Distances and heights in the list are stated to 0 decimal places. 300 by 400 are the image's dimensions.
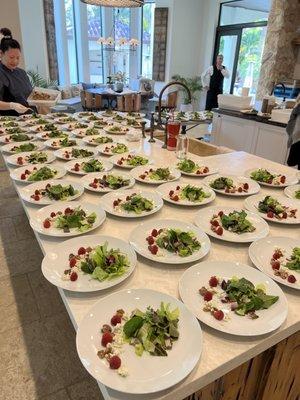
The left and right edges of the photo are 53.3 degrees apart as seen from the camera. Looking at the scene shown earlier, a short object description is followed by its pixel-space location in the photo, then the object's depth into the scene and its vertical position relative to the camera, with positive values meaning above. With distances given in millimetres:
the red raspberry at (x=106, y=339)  686 -585
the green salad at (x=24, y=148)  2039 -582
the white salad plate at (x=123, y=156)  1814 -580
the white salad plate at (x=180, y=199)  1376 -586
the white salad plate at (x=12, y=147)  2027 -590
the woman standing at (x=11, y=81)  2899 -254
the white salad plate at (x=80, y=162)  1693 -584
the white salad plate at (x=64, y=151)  1937 -583
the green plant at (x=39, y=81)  6652 -517
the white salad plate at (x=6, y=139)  2246 -590
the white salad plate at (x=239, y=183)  1497 -579
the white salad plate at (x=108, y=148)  2061 -585
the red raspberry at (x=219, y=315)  752 -575
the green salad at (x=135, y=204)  1282 -574
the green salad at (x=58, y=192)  1374 -577
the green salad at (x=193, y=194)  1409 -573
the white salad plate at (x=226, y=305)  735 -581
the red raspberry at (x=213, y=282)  866 -576
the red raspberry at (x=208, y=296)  811 -574
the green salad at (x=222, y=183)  1551 -571
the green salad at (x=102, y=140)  2311 -577
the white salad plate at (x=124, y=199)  1252 -584
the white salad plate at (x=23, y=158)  1817 -588
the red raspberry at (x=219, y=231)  1114 -568
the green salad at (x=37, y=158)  1859 -585
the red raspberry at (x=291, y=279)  884 -570
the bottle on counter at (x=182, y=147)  2045 -534
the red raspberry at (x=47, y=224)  1140 -583
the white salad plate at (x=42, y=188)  1345 -588
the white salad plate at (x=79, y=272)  846 -584
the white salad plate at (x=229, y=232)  1101 -579
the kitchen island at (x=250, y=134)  3084 -708
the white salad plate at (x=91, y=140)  2273 -576
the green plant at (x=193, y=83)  7910 -502
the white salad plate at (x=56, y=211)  1104 -587
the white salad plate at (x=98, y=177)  1479 -584
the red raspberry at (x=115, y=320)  738 -585
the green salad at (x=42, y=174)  1565 -577
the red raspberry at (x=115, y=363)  633 -585
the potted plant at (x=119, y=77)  7994 -455
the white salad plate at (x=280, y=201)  1239 -580
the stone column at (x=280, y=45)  5335 +353
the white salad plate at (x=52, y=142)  2165 -588
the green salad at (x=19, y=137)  2287 -579
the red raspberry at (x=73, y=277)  864 -577
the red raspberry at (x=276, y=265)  952 -578
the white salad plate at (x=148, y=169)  1604 -583
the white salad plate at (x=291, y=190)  1514 -582
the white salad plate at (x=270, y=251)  924 -578
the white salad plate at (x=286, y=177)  1618 -580
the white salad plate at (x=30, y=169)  1584 -587
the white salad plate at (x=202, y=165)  1729 -587
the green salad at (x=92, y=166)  1725 -575
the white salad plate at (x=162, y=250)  966 -576
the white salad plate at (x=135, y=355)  610 -592
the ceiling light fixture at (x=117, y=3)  2484 +432
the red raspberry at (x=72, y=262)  919 -575
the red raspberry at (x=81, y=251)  976 -574
